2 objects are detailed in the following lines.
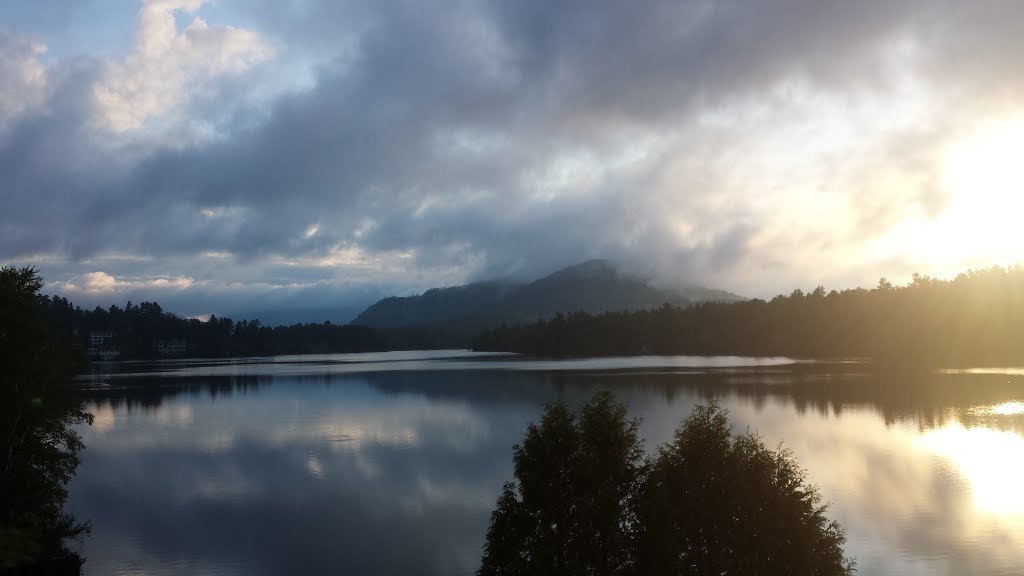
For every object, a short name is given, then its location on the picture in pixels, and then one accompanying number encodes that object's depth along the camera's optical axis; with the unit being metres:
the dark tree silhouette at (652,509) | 18.95
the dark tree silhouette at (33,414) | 27.72
